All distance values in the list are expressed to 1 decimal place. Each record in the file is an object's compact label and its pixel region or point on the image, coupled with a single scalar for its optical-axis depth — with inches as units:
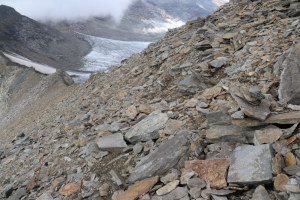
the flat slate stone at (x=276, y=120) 111.4
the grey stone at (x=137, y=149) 168.2
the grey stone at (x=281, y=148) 103.1
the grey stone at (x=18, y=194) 179.8
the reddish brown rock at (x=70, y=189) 156.5
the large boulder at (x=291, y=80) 129.9
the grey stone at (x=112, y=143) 181.5
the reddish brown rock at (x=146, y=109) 224.8
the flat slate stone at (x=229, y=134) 124.2
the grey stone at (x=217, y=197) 97.9
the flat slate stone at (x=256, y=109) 118.4
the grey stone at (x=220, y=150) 124.3
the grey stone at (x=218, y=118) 138.6
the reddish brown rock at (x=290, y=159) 96.9
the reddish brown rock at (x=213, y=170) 107.5
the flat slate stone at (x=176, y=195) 110.3
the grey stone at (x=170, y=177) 124.0
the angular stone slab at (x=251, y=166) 97.6
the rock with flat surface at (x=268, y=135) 111.0
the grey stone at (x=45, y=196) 160.8
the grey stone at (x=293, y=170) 89.7
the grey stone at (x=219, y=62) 228.2
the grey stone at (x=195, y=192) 106.1
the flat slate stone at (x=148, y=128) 177.6
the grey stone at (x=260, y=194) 90.5
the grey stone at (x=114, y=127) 212.5
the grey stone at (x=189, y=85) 231.4
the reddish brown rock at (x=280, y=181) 89.4
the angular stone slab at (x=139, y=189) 124.8
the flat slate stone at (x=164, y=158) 136.3
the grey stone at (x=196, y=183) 110.1
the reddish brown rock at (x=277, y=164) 95.2
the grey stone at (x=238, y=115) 122.5
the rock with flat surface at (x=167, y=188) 116.9
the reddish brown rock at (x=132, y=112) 228.8
